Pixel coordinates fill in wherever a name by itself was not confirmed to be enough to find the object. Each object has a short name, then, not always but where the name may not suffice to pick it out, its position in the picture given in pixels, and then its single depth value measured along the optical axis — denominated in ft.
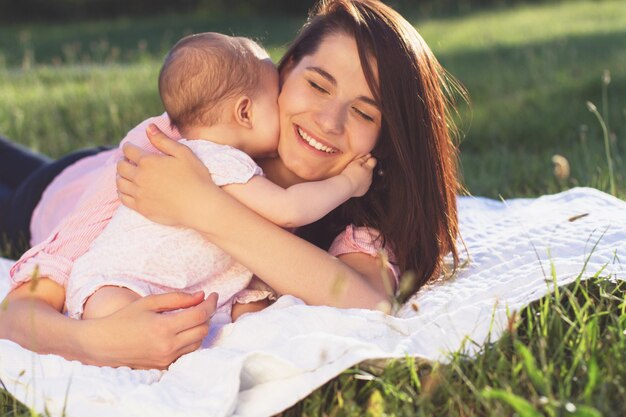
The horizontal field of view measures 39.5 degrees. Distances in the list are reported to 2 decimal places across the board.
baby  8.28
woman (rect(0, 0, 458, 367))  7.82
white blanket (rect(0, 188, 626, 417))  6.94
